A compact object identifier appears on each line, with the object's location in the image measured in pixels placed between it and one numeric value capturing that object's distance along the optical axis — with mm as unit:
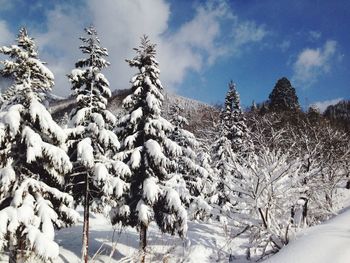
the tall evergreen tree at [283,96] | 62241
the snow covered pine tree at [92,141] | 20438
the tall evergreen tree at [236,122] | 40656
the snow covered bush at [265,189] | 11922
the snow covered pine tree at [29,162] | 13266
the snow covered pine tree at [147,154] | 21156
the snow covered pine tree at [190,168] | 29656
